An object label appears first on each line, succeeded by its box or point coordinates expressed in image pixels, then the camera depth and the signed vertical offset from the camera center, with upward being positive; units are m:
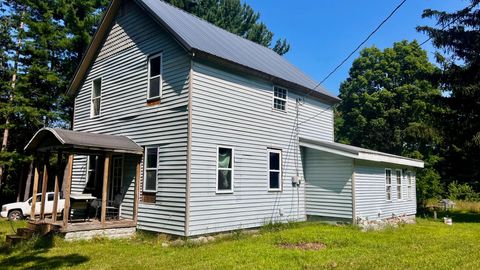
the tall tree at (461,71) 18.39 +5.63
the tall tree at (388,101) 35.72 +8.18
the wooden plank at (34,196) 11.96 -0.60
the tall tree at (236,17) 30.67 +13.99
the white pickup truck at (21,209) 18.23 -1.55
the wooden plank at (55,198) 11.20 -0.62
